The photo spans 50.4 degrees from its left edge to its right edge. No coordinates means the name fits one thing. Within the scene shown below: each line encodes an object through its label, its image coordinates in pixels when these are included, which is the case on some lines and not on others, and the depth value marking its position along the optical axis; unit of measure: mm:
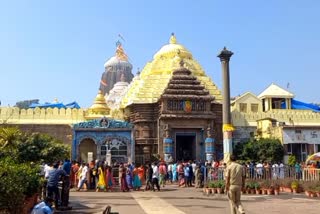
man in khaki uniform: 8723
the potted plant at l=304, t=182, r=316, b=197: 15233
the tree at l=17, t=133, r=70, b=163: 23266
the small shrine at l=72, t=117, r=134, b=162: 27973
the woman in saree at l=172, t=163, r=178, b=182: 24428
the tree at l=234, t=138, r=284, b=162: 30804
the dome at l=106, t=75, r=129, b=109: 48657
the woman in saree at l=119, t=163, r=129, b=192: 18596
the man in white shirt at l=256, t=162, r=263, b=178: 19419
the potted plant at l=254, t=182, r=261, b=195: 16442
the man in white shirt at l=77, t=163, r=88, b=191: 18349
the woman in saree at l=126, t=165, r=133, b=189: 19206
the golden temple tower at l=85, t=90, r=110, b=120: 34530
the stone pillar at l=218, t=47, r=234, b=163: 24875
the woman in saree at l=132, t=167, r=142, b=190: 19395
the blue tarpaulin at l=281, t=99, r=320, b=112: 42724
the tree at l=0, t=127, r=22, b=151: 18427
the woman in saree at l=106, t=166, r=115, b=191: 18874
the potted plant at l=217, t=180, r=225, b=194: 16261
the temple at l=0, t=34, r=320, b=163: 28190
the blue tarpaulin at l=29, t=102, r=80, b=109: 46808
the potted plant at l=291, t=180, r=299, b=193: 16769
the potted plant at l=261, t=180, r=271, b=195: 16297
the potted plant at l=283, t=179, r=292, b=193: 17193
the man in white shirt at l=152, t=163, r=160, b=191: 18850
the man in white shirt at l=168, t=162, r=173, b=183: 25292
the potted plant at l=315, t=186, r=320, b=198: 15039
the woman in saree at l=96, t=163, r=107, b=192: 18499
